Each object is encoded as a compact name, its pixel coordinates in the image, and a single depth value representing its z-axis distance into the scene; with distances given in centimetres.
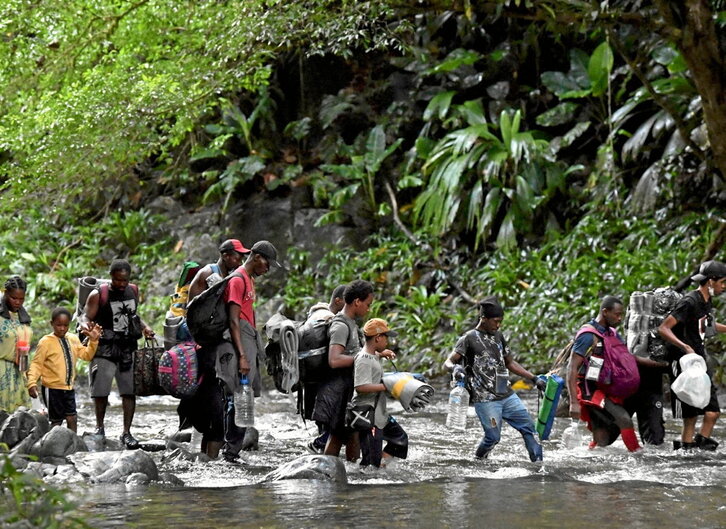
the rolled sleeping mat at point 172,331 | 1898
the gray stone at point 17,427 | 1783
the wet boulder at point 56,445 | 1735
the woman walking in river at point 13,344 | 1920
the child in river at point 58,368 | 1945
